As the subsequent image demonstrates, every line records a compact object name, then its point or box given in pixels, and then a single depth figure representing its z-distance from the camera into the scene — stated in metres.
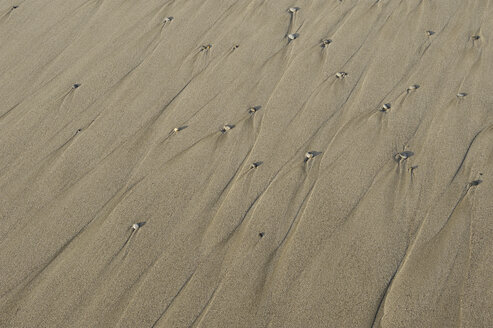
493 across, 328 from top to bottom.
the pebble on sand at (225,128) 3.37
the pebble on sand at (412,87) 3.60
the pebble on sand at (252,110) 3.48
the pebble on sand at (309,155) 3.18
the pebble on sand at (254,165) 3.14
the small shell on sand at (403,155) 3.16
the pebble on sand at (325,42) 4.00
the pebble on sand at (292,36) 4.07
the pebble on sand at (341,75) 3.71
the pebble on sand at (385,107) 3.47
